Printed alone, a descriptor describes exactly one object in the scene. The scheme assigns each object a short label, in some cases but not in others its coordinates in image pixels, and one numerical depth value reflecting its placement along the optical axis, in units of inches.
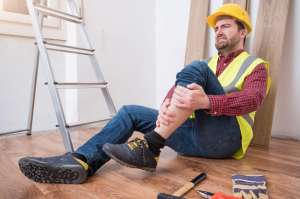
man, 41.0
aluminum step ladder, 55.0
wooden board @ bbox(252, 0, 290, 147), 67.9
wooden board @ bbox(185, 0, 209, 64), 85.6
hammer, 34.3
